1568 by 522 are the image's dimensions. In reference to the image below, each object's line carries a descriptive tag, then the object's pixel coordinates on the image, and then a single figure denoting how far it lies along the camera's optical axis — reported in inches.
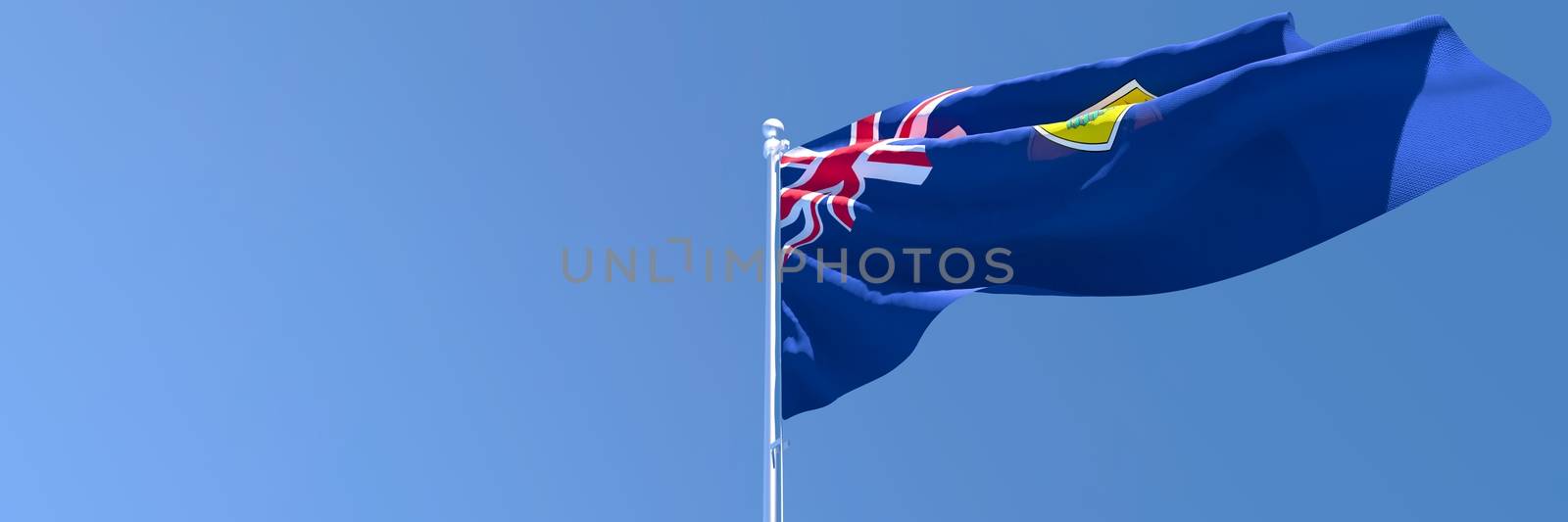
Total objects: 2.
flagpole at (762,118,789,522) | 301.1
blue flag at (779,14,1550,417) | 279.3
